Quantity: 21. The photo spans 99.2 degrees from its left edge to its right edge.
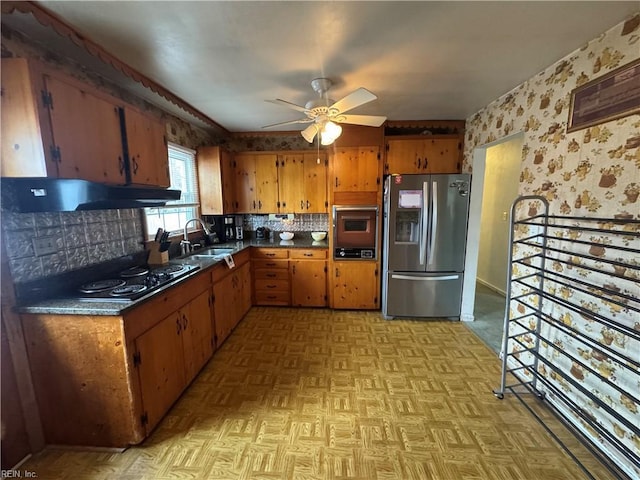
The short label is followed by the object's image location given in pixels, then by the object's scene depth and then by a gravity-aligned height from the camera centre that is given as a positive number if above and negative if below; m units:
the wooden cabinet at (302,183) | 3.73 +0.31
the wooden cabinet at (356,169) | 3.39 +0.44
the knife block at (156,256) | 2.58 -0.46
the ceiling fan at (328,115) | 2.01 +0.72
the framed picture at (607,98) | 1.46 +0.60
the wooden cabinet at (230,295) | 2.72 -1.00
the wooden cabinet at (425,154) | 3.32 +0.60
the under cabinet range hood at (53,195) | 1.54 +0.08
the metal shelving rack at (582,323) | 1.47 -0.79
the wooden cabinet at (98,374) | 1.55 -0.98
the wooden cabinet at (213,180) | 3.50 +0.34
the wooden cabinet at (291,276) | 3.69 -0.96
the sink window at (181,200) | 2.85 +0.10
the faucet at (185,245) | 3.08 -0.43
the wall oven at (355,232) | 3.45 -0.35
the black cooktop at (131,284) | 1.67 -0.53
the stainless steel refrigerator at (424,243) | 3.15 -0.48
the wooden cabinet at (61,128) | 1.38 +0.46
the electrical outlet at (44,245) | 1.66 -0.23
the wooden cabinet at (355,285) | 3.59 -1.07
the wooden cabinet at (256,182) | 3.78 +0.33
